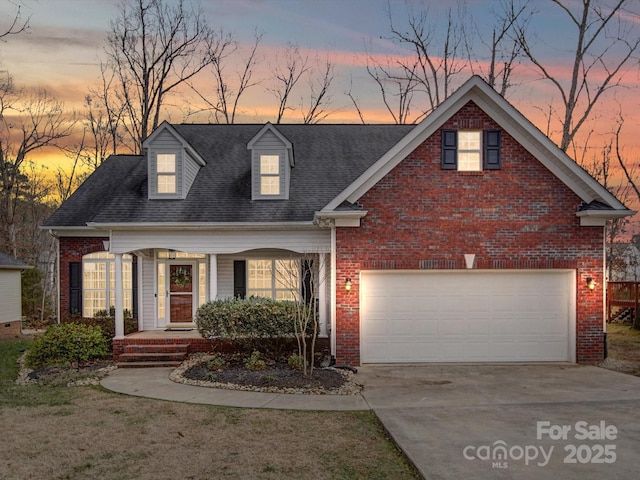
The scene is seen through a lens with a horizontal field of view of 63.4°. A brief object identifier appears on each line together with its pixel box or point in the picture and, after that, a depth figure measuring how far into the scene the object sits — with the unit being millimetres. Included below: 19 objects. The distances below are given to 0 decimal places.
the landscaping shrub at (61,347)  13086
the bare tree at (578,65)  23469
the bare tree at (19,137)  29388
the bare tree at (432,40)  27203
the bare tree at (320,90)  29531
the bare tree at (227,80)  29344
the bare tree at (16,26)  15242
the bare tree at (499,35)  25156
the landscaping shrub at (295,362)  12039
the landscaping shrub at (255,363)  12079
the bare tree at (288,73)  29562
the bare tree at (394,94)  29406
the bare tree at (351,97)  29547
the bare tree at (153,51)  27750
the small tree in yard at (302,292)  11831
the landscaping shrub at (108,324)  15094
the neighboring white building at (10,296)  22234
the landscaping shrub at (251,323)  13195
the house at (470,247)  12750
